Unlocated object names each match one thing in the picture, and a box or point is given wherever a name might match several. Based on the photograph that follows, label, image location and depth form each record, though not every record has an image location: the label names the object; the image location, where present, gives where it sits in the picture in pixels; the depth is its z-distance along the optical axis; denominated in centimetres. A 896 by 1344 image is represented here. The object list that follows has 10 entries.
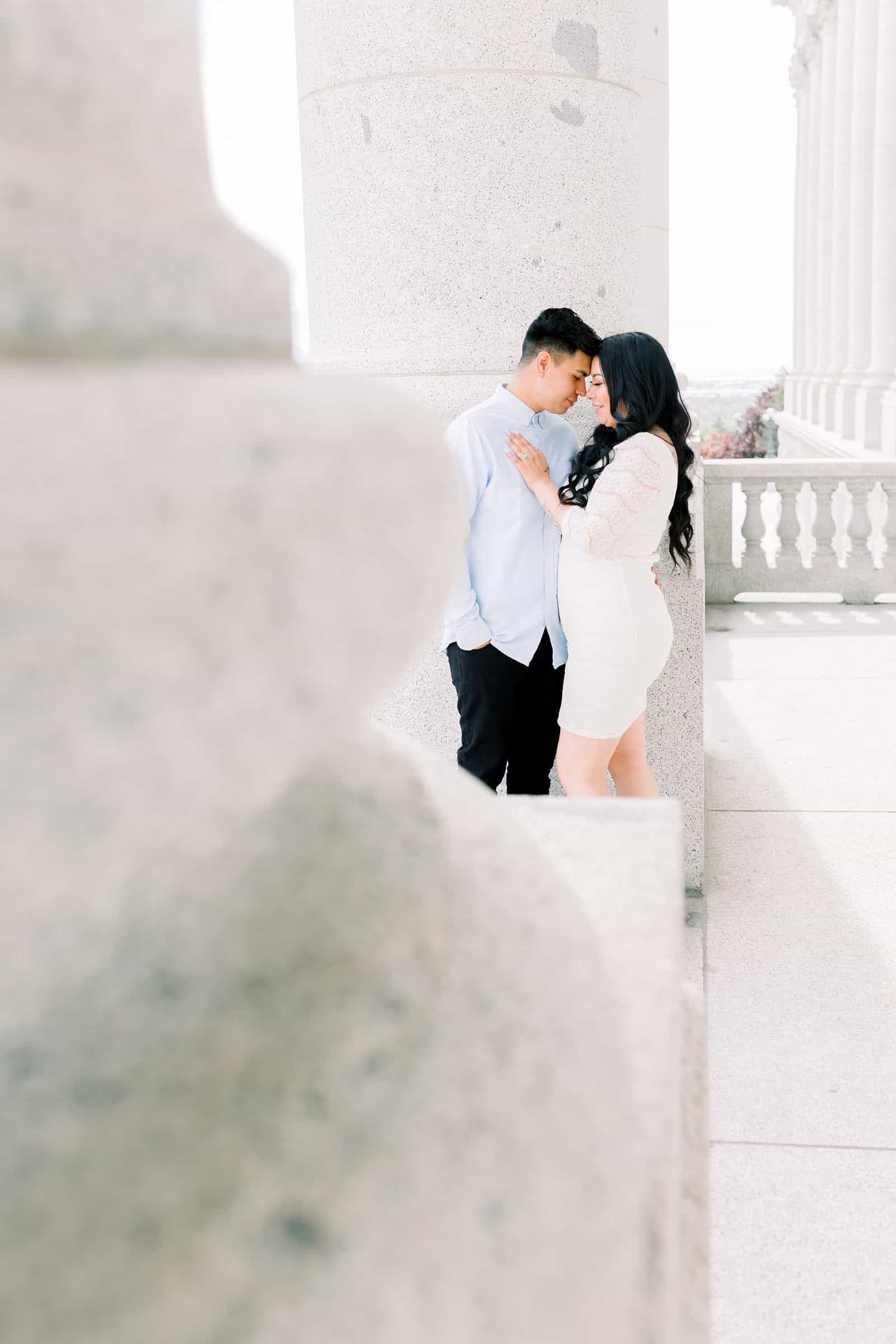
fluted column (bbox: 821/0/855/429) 3072
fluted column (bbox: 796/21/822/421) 3956
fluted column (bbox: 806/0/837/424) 3503
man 448
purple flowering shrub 3822
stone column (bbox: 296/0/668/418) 470
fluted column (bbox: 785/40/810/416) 4353
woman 421
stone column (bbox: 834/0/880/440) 2644
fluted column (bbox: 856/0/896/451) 2345
